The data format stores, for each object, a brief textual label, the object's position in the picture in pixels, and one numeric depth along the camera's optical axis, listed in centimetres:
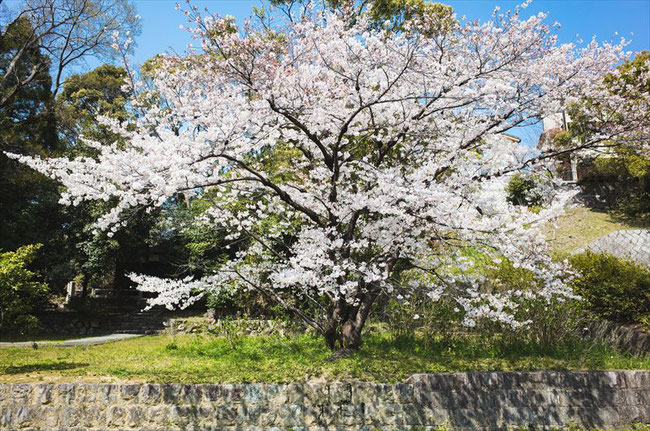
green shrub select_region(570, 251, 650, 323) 859
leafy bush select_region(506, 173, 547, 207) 1850
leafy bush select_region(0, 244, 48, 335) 807
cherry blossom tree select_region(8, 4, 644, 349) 617
